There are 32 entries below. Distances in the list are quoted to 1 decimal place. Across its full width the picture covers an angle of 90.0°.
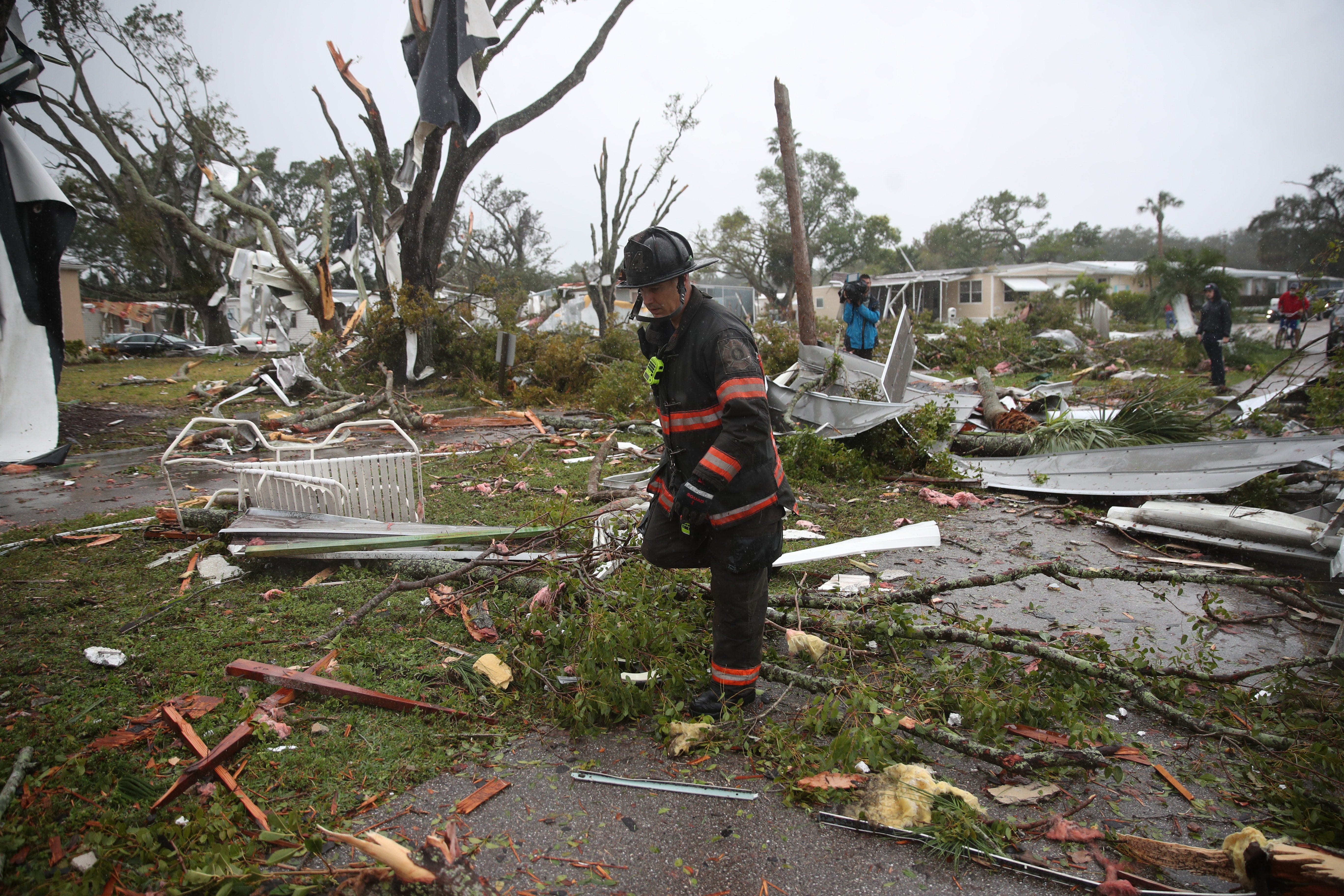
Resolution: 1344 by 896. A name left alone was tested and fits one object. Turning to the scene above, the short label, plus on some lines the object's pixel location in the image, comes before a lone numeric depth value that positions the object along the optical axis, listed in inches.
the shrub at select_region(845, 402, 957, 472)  267.3
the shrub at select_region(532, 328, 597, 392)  496.1
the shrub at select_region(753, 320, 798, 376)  360.8
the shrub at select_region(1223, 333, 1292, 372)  536.7
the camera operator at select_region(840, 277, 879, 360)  353.1
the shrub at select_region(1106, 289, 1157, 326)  999.0
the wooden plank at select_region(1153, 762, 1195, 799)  88.0
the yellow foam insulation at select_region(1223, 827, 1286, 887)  71.1
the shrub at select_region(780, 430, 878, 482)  265.0
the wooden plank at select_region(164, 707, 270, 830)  81.6
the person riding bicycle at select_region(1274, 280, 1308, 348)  515.2
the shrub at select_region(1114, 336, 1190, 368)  583.5
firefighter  94.4
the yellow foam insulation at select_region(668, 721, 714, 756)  97.0
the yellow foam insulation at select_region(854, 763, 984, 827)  82.4
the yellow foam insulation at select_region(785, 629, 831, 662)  119.6
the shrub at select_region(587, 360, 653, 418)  379.9
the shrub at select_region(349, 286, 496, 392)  499.2
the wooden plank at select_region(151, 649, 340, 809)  84.7
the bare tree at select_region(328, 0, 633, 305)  504.1
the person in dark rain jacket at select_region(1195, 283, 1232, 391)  453.4
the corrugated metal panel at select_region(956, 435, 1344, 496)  211.5
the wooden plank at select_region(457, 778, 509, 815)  85.4
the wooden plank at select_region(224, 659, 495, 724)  104.7
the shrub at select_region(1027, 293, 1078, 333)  786.8
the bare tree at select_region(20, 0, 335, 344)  668.1
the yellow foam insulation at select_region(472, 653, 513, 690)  112.1
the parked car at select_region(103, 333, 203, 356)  957.2
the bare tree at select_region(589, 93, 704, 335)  771.4
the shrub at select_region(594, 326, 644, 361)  561.9
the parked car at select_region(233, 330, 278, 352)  997.8
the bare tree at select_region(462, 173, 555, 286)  1489.9
